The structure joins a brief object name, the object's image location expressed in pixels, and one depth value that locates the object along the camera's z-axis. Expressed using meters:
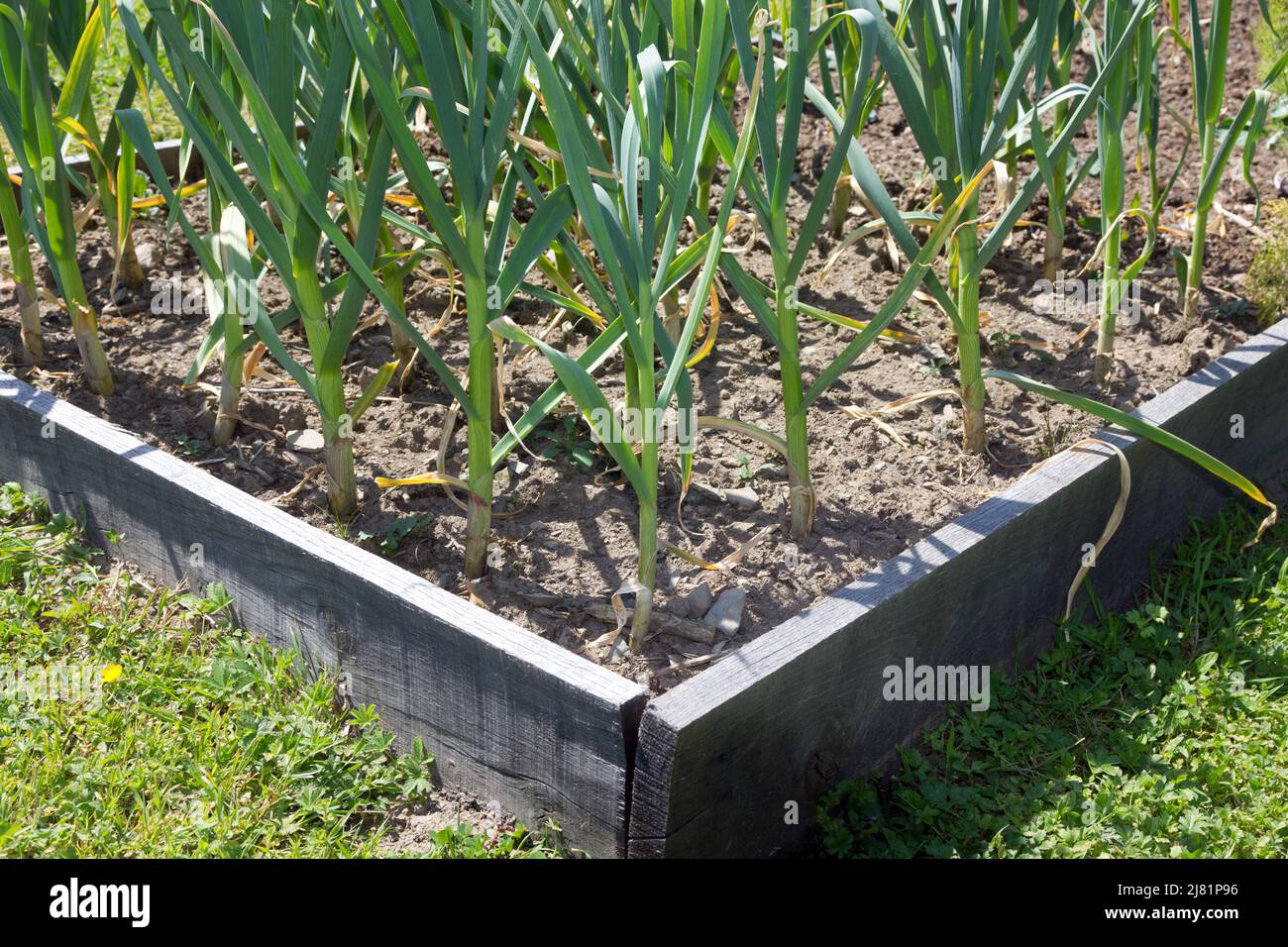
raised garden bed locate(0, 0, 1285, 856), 1.78
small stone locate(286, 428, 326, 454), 2.46
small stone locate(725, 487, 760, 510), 2.29
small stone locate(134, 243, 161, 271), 3.15
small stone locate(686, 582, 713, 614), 2.04
